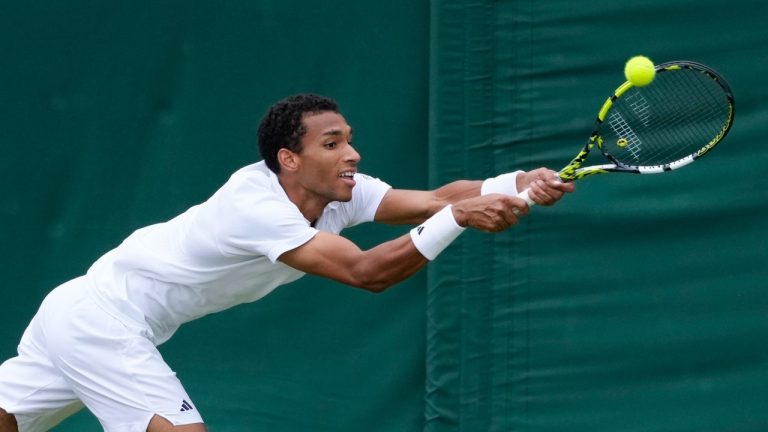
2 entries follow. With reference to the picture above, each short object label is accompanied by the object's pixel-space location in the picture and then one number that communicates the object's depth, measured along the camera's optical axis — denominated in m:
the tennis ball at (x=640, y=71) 9.54
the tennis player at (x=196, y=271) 10.00
